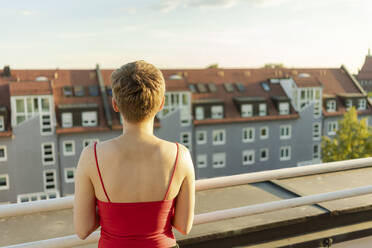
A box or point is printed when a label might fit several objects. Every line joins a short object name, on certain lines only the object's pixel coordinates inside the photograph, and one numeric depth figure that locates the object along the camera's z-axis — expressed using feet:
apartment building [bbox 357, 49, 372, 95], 129.80
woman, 5.04
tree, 86.74
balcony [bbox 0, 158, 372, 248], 7.82
